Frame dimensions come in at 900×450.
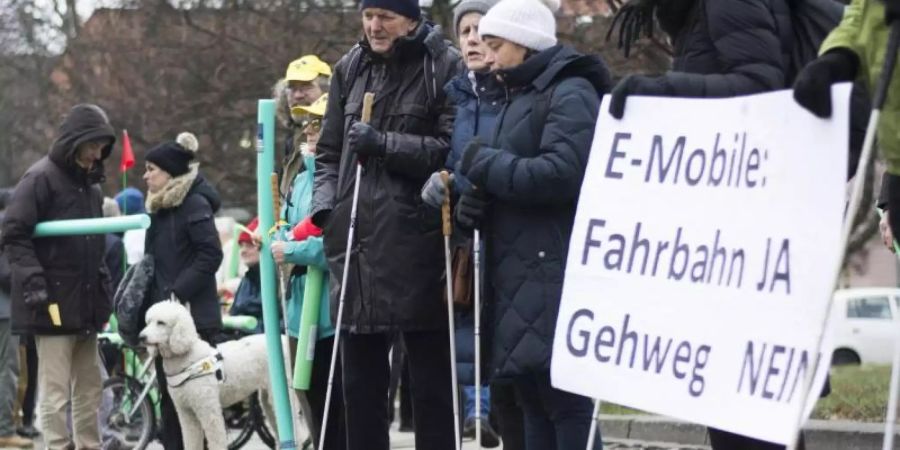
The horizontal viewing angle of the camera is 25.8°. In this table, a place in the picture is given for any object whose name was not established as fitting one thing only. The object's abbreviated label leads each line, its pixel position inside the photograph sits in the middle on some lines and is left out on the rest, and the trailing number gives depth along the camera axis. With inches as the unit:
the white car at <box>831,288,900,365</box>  1348.4
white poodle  427.5
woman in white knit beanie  264.8
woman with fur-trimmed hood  445.1
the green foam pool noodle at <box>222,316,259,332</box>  538.9
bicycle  526.0
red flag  605.3
